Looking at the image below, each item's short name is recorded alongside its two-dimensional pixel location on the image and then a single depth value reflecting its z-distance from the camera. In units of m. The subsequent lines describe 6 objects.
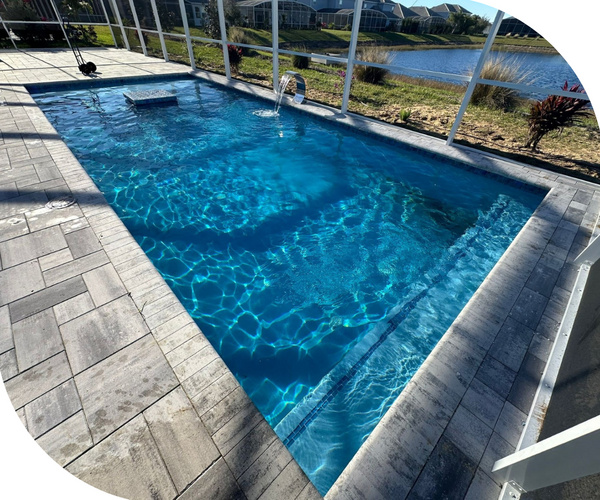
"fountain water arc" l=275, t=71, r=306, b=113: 9.45
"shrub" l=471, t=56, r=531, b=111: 8.84
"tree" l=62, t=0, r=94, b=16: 18.70
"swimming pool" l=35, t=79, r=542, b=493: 2.93
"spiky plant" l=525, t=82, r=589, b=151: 5.87
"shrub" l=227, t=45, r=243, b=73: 12.59
